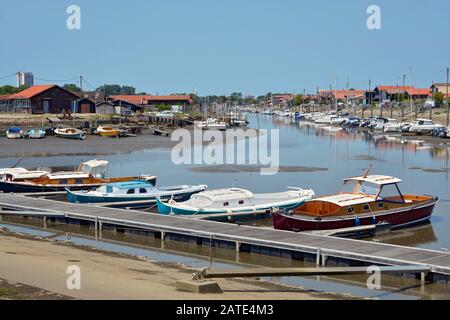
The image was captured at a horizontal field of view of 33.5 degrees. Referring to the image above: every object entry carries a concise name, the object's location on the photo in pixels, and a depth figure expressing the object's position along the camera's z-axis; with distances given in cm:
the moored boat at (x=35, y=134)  8239
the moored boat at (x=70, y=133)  8375
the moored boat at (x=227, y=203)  2992
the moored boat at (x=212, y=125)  11206
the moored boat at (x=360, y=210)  2681
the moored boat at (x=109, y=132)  8900
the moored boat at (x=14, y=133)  8188
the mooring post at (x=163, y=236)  2622
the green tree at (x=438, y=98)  14312
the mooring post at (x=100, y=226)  2829
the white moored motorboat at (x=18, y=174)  3909
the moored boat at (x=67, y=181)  3803
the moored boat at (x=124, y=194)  3359
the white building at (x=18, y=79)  19555
